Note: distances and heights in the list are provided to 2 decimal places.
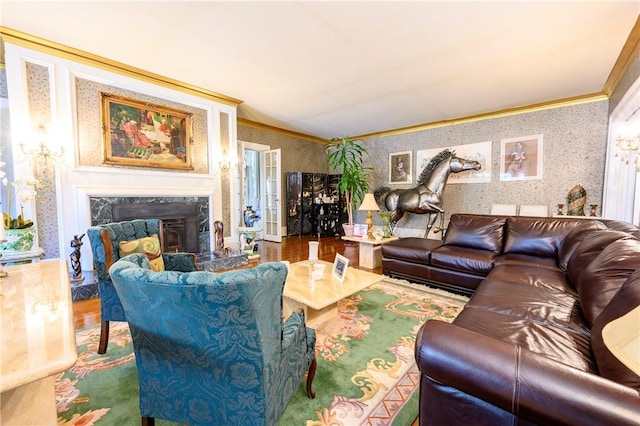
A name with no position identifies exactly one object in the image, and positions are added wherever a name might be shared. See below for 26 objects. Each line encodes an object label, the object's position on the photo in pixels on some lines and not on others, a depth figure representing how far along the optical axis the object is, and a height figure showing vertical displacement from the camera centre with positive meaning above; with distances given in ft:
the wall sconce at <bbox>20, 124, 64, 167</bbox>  9.36 +1.75
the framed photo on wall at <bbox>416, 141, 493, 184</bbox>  17.08 +2.52
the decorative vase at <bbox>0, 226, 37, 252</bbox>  7.25 -1.18
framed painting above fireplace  11.28 +2.85
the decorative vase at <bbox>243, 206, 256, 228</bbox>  16.94 -1.31
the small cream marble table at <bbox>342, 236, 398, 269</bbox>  13.21 -2.78
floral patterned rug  4.49 -3.66
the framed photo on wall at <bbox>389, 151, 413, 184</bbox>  20.39 +2.32
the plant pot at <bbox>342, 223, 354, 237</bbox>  16.73 -2.05
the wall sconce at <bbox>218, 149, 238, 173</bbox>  14.63 +1.86
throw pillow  6.61 -1.32
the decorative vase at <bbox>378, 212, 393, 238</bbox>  14.47 -1.40
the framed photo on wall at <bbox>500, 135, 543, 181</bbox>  15.49 +2.30
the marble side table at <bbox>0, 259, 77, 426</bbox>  2.07 -1.33
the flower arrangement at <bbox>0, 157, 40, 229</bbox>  7.06 -0.58
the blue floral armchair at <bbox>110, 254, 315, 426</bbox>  2.78 -1.71
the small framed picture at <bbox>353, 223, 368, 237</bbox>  14.25 -1.83
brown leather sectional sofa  2.43 -1.89
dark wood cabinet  21.77 -0.66
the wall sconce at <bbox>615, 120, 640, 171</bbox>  8.40 +1.82
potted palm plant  17.34 +1.03
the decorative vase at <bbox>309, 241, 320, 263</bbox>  7.76 -1.60
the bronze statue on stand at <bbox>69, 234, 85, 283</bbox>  9.50 -2.30
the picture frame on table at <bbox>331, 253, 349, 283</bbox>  7.34 -2.02
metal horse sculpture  17.16 +0.36
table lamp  14.17 -0.50
